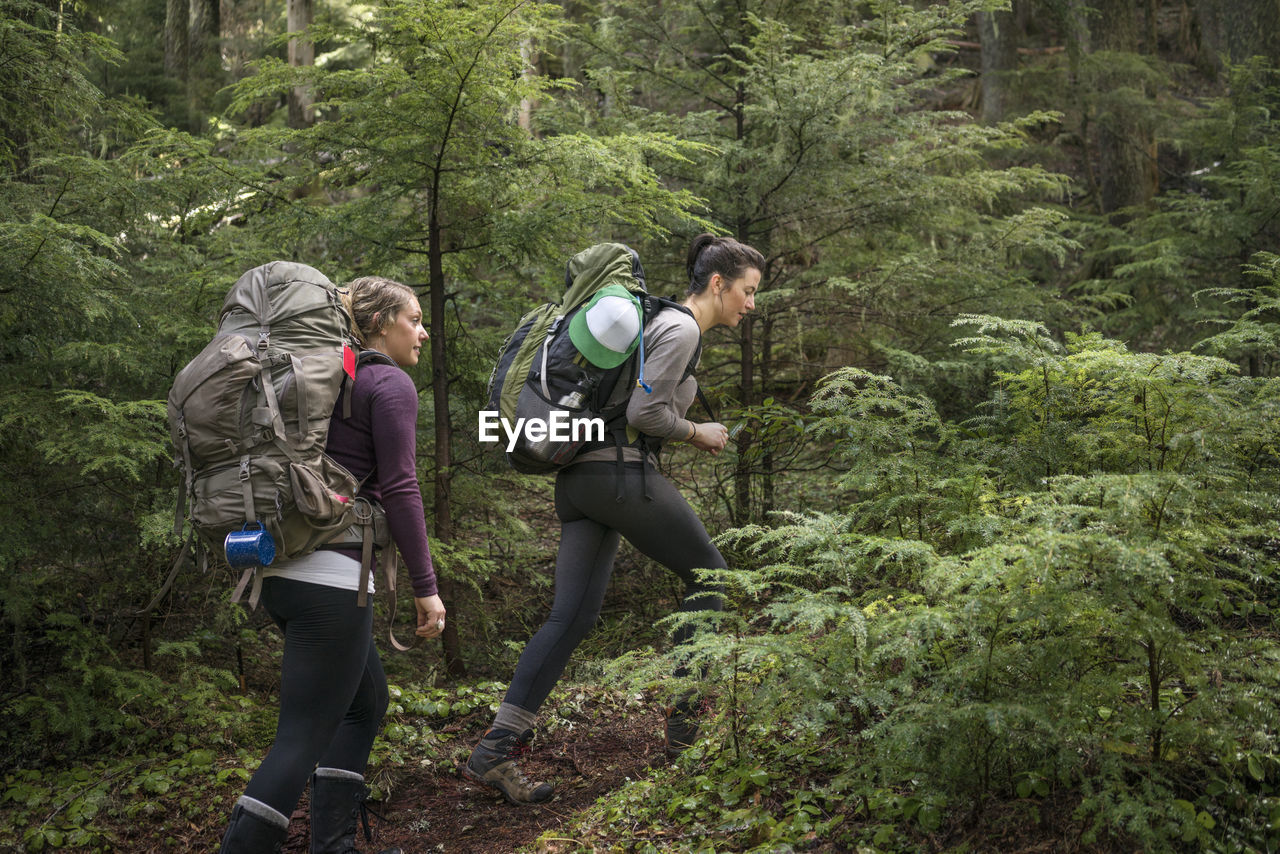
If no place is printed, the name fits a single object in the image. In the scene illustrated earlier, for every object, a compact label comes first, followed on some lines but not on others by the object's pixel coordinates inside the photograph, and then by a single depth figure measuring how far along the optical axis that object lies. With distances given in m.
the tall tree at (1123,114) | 10.64
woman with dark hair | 3.69
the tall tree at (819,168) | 6.30
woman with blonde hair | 2.77
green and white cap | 3.62
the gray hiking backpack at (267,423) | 2.71
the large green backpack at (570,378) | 3.64
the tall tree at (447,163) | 4.64
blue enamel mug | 2.67
